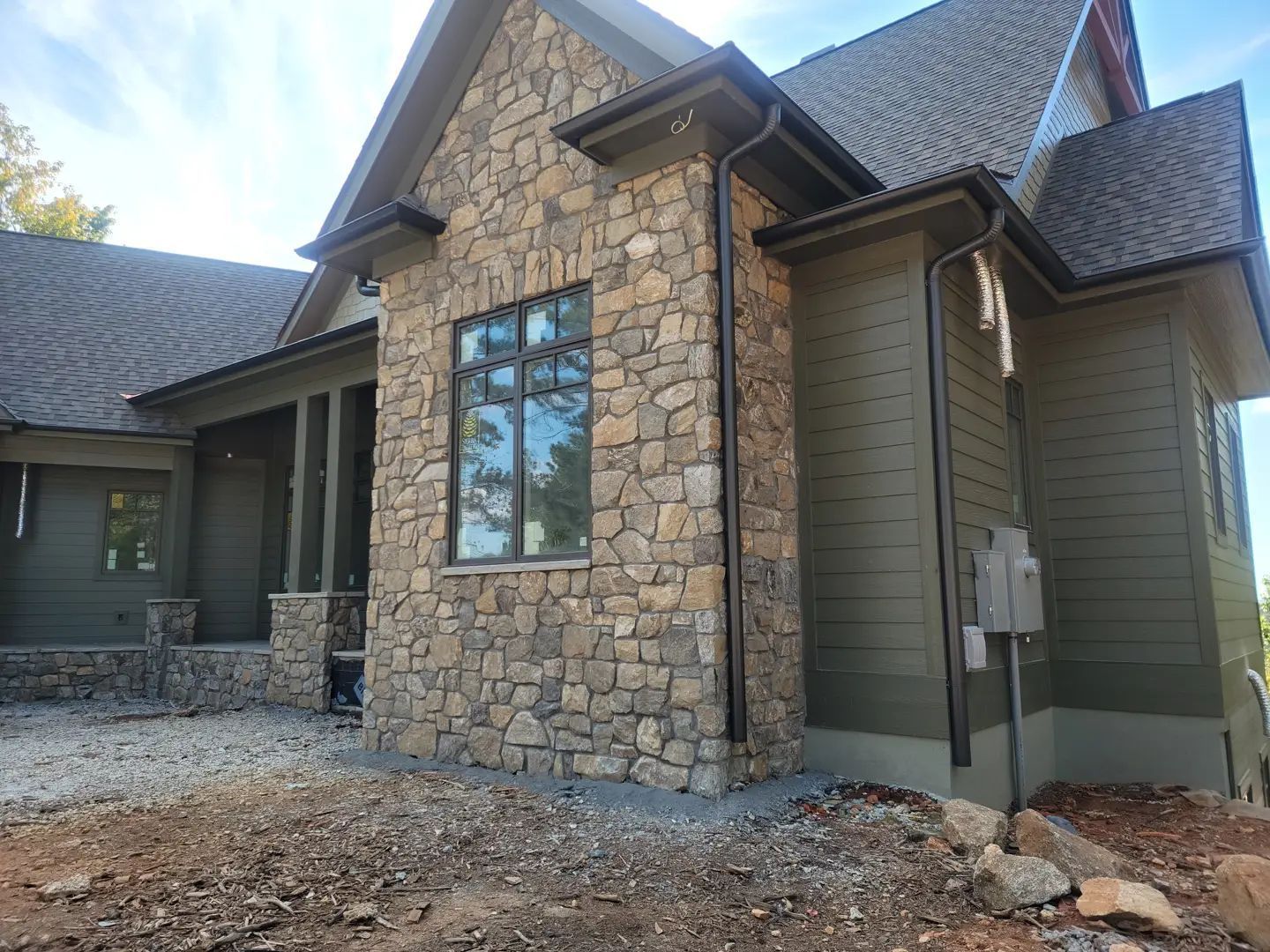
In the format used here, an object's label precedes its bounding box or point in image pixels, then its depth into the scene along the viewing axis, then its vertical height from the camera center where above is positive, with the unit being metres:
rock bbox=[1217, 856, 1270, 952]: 3.15 -1.07
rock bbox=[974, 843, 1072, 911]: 3.53 -1.12
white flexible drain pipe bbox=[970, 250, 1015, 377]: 5.68 +1.82
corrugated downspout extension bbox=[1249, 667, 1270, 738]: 7.61 -0.82
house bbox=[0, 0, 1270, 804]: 5.27 +1.19
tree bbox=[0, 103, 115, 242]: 23.11 +10.66
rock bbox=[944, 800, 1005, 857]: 4.18 -1.08
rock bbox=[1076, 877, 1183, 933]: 3.26 -1.14
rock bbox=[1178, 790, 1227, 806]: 5.99 -1.34
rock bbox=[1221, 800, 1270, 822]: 5.66 -1.36
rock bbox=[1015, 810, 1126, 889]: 3.75 -1.08
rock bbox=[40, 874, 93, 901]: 3.72 -1.19
